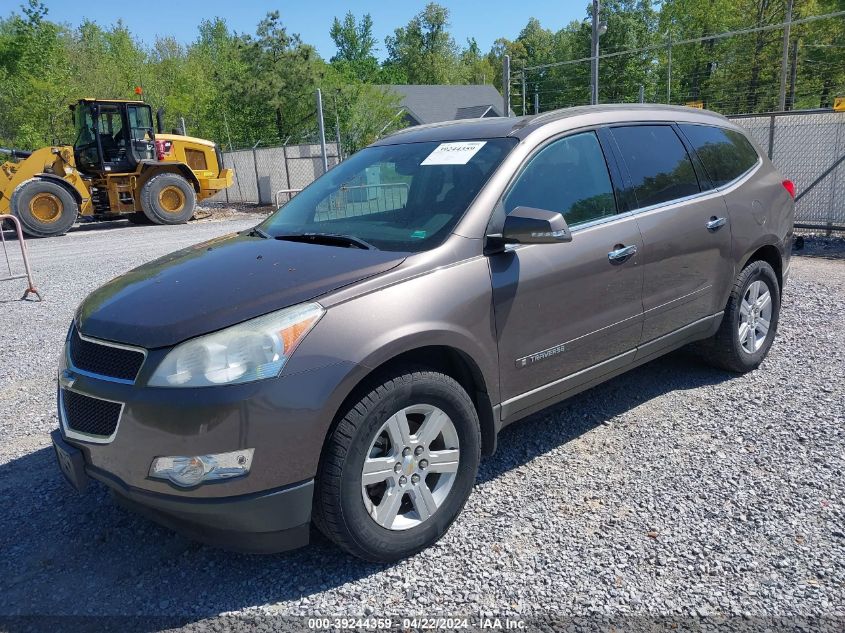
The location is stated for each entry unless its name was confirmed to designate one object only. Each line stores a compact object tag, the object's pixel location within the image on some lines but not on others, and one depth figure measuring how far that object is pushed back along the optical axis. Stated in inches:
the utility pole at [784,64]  1038.1
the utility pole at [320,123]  646.8
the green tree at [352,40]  3420.3
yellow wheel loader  637.3
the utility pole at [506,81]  553.7
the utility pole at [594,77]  578.6
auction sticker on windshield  136.5
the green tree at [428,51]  3383.4
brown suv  94.0
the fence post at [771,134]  419.5
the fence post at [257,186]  894.4
